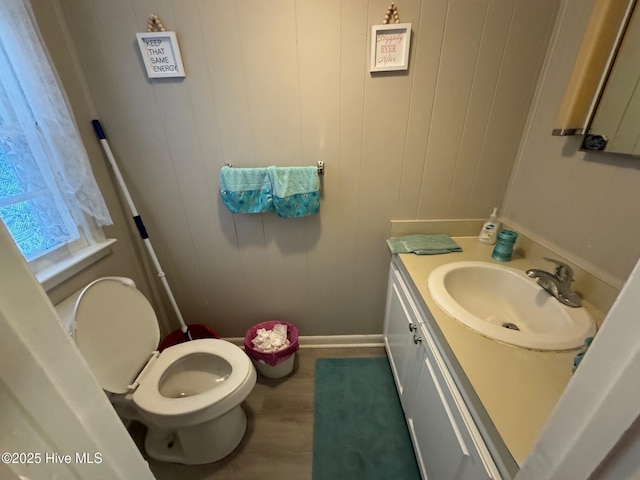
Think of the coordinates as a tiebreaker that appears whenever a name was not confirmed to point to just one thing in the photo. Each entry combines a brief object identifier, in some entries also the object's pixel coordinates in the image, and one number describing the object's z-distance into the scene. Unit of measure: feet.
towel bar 4.24
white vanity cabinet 2.22
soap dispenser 4.40
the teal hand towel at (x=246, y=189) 4.17
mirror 2.56
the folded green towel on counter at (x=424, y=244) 4.23
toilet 3.17
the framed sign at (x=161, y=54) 3.51
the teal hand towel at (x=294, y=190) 4.17
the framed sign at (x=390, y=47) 3.48
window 2.95
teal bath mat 3.82
